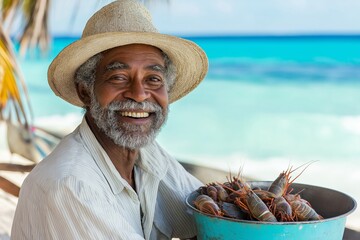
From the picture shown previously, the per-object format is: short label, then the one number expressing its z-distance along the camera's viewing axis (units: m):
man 1.63
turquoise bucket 1.57
